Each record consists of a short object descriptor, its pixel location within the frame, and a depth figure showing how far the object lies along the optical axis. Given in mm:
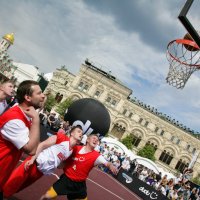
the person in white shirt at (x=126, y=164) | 19876
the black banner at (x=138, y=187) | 13199
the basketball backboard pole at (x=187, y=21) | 4909
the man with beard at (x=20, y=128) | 2788
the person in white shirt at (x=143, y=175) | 19348
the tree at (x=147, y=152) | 43601
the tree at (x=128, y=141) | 44204
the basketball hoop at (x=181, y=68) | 7611
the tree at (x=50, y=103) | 46078
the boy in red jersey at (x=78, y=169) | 4885
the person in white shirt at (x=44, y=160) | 3719
